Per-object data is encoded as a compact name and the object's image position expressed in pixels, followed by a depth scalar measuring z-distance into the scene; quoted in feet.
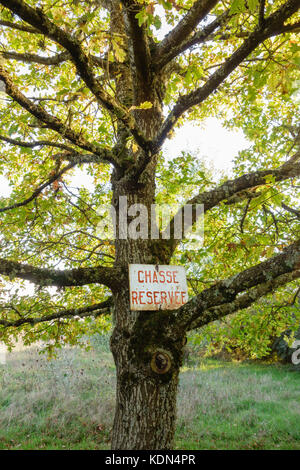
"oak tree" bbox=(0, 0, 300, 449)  8.02
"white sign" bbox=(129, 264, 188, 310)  9.64
